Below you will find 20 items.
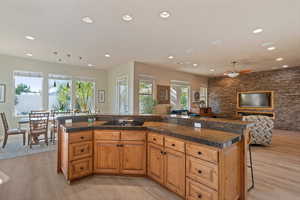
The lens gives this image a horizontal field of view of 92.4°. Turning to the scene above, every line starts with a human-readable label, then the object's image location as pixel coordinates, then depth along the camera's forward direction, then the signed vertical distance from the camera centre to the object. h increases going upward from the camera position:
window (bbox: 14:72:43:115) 5.71 +0.41
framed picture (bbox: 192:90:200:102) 9.22 +0.43
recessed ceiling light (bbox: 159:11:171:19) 2.67 +1.67
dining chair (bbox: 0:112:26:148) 4.19 -0.87
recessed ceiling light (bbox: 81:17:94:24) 2.86 +1.68
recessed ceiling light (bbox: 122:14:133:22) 2.79 +1.67
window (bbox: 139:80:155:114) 6.51 +0.25
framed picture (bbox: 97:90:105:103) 7.71 +0.33
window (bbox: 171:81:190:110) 8.12 +0.42
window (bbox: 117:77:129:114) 6.84 +0.37
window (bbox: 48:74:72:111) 6.39 +0.42
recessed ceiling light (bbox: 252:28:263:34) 3.29 +1.68
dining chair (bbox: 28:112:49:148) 4.22 -0.75
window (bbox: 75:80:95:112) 7.08 +0.41
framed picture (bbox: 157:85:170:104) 7.24 +0.43
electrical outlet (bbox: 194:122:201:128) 2.44 -0.38
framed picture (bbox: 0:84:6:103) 5.32 +0.33
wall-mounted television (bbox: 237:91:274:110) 7.86 +0.16
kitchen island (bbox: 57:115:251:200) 1.67 -0.75
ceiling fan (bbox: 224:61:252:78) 5.96 +1.23
